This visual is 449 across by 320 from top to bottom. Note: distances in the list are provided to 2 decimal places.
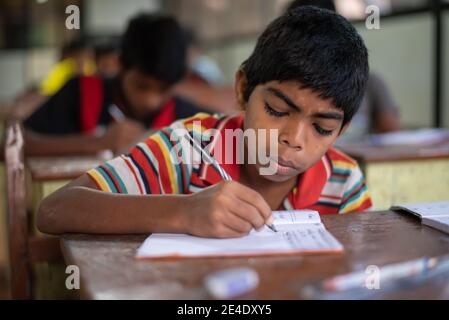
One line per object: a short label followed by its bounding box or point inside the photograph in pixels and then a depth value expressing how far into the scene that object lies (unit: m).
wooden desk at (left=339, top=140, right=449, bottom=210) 1.79
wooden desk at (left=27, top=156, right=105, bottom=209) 1.58
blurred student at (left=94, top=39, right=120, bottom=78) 4.72
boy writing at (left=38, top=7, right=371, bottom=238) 0.75
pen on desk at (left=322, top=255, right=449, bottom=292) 0.57
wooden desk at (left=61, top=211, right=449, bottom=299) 0.56
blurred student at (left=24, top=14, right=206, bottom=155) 1.98
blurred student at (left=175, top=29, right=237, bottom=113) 3.36
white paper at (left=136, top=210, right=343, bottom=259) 0.67
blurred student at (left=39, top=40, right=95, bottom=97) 4.87
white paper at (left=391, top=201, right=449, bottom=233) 0.81
